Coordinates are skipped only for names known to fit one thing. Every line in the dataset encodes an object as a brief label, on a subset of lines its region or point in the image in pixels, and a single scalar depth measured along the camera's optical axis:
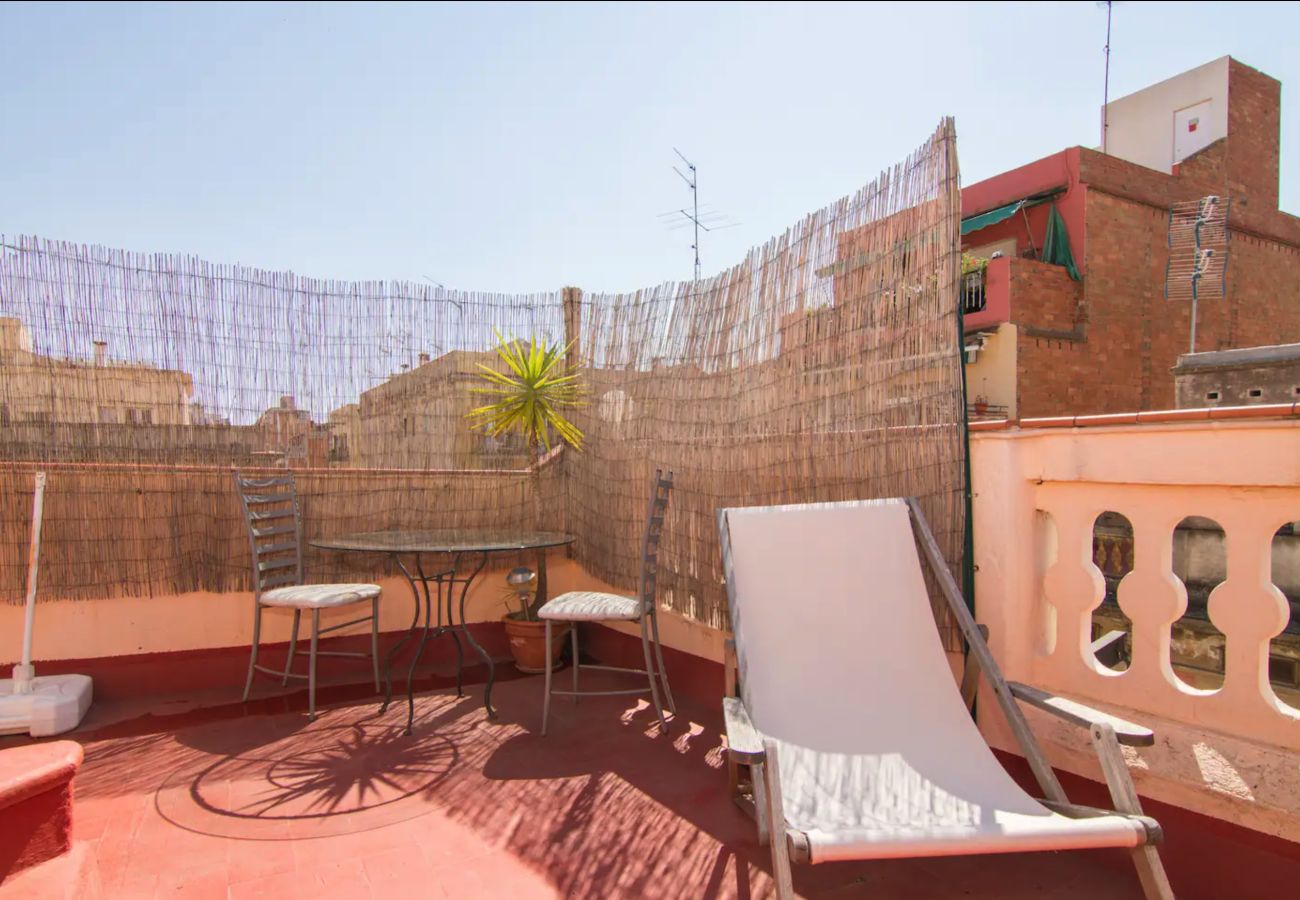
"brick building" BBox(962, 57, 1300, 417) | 12.24
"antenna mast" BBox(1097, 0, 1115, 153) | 14.93
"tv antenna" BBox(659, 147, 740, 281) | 8.04
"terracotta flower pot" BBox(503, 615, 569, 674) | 4.21
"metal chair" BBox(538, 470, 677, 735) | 3.21
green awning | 13.06
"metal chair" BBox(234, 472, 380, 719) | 3.46
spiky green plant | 4.27
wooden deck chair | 1.62
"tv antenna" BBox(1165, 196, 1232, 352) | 13.37
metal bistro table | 3.31
